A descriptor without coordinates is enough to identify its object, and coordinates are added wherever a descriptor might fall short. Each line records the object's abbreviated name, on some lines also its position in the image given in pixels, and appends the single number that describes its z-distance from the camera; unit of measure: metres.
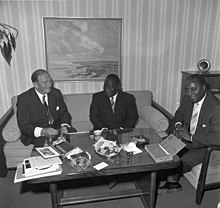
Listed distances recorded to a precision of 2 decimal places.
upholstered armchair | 2.12
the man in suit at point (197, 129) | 2.32
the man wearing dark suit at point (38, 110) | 2.63
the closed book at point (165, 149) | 1.91
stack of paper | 1.68
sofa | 2.72
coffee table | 1.78
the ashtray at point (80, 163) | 1.81
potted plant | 3.18
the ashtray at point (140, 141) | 2.16
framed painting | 3.37
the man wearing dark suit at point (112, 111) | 3.01
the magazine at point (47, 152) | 1.92
